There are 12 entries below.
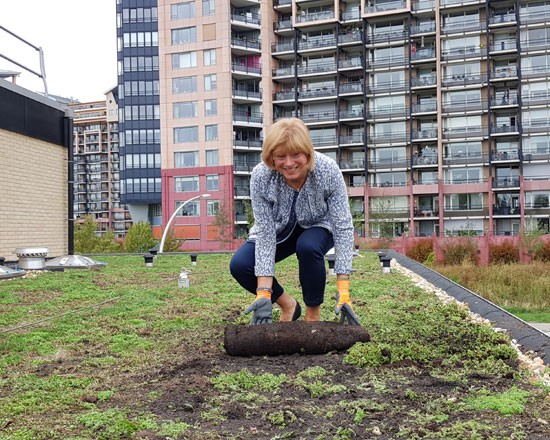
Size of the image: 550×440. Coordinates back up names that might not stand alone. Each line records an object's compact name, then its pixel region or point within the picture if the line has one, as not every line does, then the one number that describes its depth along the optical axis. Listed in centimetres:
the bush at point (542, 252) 3517
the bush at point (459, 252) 3192
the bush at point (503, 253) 3506
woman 395
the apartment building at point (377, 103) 4838
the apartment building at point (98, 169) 10081
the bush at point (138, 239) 4341
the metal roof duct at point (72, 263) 1259
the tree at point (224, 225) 5256
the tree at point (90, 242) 4347
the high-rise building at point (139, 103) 6988
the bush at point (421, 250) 3670
